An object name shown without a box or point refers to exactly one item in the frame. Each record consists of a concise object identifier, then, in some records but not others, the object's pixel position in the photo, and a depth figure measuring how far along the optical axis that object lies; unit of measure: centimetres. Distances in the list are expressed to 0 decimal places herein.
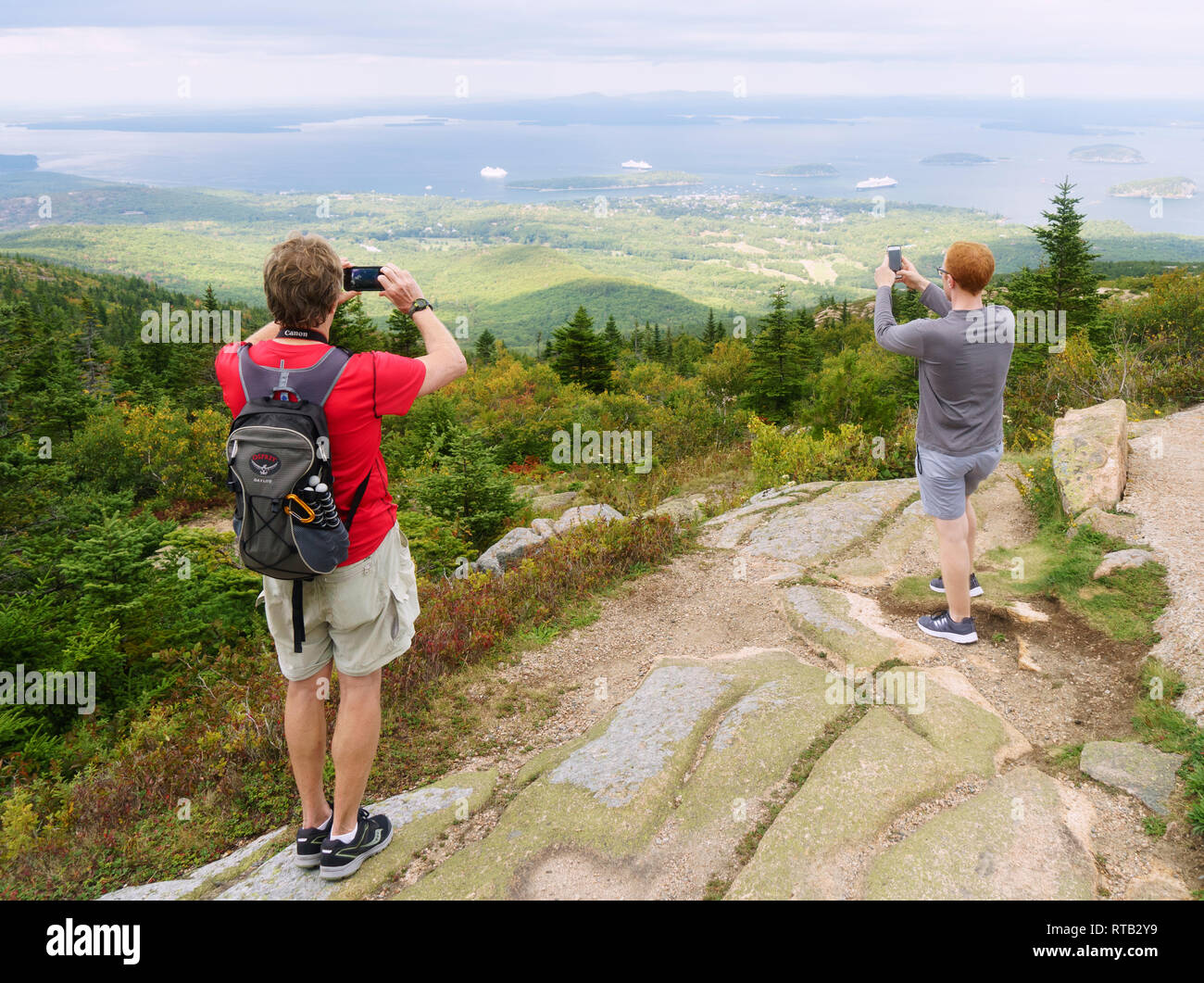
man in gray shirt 438
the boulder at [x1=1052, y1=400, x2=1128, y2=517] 687
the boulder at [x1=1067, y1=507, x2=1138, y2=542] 624
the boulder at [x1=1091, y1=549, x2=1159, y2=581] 567
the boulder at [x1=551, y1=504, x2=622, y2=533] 883
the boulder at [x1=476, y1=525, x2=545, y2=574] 859
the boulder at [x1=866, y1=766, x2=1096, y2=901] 283
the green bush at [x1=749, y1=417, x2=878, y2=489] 998
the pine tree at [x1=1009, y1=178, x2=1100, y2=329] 2628
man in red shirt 269
